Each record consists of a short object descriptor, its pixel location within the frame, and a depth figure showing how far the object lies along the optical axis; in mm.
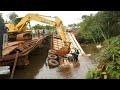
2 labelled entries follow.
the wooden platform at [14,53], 3875
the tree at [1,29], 2972
